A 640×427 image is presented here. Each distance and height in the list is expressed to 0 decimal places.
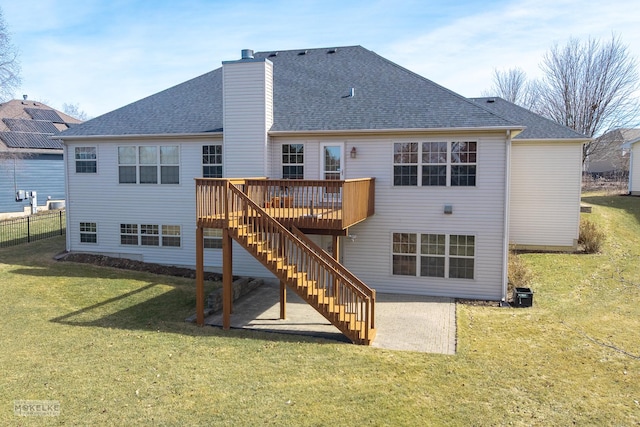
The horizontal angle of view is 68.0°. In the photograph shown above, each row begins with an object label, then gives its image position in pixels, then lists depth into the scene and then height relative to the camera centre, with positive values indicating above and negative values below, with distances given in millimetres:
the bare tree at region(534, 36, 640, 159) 35125 +7166
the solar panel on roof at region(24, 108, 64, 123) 32441 +4825
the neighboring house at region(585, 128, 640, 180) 36678 +2720
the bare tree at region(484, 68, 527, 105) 49844 +10914
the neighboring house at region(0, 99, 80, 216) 27078 +1473
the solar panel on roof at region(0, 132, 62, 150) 27594 +2581
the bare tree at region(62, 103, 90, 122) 76938 +12088
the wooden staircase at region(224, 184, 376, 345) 10148 -1829
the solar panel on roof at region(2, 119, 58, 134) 29298 +3701
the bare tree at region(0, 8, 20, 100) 25656 +7062
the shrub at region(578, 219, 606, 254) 18547 -2055
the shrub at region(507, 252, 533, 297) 14336 -2776
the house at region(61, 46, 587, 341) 11906 +280
